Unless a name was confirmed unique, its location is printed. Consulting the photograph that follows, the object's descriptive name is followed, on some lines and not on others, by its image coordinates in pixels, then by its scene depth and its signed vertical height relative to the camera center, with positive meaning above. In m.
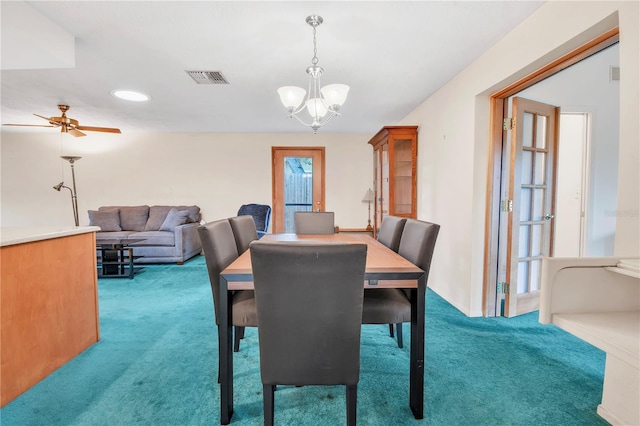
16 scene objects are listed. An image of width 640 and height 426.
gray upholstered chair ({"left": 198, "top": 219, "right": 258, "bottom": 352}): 1.38 -0.36
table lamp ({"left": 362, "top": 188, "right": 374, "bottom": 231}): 5.02 +0.00
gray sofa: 4.20 -0.50
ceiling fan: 3.23 +0.91
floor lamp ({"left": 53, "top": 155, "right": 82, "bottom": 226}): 4.71 -0.04
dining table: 1.23 -0.52
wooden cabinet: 3.47 +0.37
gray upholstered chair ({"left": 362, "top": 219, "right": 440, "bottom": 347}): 1.46 -0.57
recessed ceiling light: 3.01 +1.18
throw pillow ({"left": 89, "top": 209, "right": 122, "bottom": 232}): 4.50 -0.35
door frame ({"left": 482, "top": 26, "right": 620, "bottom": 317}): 2.32 +0.02
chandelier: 1.85 +0.72
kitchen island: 1.39 -0.61
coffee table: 3.56 -0.82
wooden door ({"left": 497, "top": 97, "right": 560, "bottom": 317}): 2.35 -0.05
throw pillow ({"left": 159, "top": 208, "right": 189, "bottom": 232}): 4.33 -0.34
